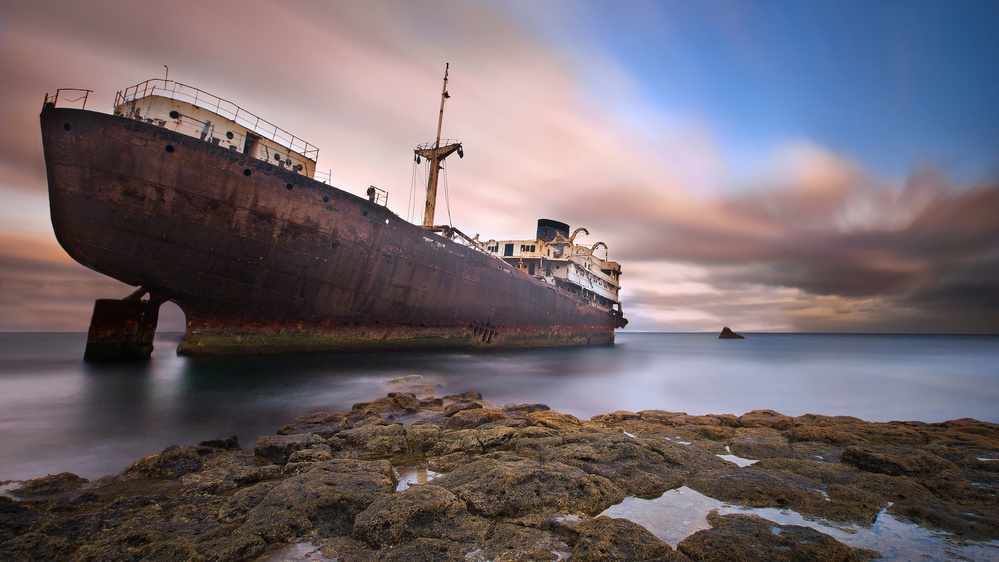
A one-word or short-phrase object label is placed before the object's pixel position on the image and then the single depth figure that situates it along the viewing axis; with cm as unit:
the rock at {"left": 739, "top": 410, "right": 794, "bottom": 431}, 634
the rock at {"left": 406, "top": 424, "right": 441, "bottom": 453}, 480
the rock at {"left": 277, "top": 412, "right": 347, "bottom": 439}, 542
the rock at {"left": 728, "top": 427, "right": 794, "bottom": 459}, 480
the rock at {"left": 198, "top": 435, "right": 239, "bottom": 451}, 470
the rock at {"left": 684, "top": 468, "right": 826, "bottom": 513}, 328
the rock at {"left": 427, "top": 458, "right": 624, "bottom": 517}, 306
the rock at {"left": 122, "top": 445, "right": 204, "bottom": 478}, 376
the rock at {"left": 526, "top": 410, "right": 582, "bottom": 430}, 579
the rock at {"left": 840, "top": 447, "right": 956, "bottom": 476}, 393
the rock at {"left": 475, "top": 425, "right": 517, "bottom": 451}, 477
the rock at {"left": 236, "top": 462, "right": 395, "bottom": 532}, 269
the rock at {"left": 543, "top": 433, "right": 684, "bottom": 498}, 366
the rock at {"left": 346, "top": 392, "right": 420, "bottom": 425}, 653
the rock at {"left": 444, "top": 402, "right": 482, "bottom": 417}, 687
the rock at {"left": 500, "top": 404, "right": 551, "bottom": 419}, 709
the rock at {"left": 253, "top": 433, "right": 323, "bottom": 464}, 434
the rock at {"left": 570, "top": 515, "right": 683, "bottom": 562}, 238
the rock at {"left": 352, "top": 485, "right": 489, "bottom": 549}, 261
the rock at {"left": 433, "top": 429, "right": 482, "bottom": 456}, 463
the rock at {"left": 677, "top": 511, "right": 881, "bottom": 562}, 236
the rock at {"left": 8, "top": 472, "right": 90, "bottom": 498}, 345
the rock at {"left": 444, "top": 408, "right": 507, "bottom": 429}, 587
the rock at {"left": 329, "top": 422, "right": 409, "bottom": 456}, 460
